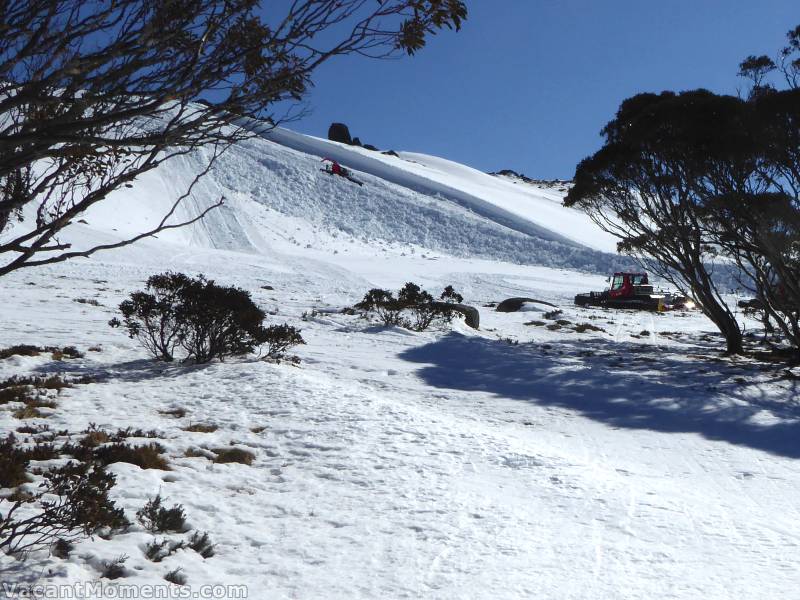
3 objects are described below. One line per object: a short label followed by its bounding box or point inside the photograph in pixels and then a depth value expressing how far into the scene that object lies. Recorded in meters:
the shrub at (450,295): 21.45
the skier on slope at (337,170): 73.50
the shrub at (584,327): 22.14
